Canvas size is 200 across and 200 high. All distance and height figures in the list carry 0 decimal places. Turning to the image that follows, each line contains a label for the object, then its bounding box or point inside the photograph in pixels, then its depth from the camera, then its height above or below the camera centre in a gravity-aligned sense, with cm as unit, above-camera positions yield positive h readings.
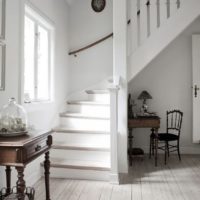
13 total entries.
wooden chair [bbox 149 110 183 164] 471 -47
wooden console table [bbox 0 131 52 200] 189 -37
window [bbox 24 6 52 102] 356 +67
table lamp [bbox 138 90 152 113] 457 +12
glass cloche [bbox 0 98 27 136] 212 -15
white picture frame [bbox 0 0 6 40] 257 +86
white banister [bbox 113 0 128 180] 379 +59
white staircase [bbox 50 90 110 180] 349 -61
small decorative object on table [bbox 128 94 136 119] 435 -4
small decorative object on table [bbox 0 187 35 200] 222 -83
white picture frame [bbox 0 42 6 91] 258 +39
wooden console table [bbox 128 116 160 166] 414 -33
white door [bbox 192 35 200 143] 478 +31
